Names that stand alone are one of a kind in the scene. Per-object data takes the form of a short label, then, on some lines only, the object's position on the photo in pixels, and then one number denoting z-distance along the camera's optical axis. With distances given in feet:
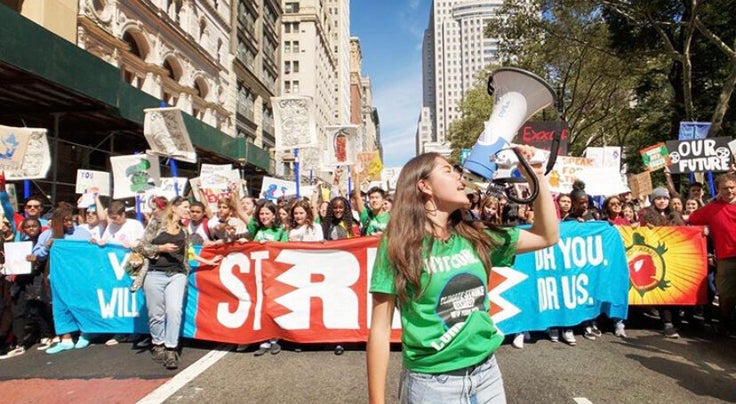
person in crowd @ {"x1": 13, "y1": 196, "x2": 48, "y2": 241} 19.10
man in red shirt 15.12
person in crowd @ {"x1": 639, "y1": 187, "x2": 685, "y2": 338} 17.69
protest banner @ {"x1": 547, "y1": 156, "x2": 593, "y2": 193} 30.66
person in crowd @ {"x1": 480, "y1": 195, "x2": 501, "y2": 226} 22.16
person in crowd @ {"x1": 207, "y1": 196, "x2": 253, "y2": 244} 20.98
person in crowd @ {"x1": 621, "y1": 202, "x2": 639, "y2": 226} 21.82
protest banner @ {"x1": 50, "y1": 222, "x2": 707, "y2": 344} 16.57
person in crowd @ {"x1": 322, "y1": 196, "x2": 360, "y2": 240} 19.81
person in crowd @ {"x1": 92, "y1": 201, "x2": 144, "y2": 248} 18.35
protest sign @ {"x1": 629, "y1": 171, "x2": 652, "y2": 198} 29.78
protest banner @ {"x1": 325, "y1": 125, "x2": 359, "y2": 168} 29.60
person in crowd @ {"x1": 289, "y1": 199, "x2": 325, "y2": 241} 18.38
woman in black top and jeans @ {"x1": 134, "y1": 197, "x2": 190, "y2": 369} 15.46
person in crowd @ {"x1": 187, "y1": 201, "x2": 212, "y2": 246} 22.46
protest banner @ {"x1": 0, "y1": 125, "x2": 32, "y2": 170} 23.04
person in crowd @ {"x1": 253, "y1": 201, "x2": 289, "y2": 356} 18.34
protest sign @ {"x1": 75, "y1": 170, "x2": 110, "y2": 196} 29.50
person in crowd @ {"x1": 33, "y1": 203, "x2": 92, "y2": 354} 17.75
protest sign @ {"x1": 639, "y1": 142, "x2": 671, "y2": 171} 29.25
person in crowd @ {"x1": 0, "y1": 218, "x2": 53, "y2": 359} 17.56
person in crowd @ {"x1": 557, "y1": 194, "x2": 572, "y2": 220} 19.94
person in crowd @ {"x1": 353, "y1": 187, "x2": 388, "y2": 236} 20.08
